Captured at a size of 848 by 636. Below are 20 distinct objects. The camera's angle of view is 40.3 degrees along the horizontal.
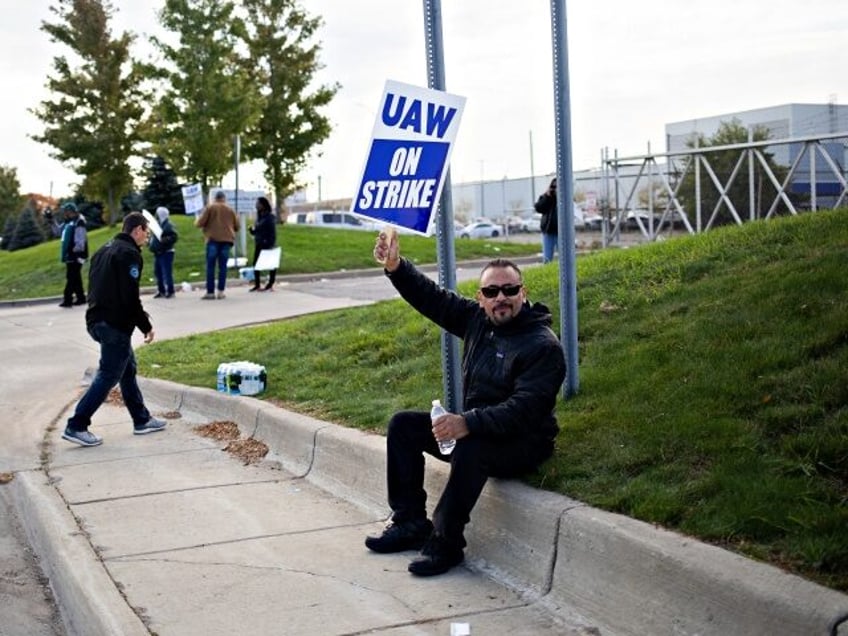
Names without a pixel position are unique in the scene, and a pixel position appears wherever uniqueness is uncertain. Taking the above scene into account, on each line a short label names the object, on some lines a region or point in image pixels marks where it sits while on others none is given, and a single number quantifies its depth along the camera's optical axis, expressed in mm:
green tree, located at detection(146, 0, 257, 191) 31188
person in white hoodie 20938
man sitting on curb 5523
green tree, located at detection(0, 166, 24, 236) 80688
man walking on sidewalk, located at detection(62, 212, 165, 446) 9273
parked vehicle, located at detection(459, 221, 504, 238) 53625
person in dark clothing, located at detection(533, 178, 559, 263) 17444
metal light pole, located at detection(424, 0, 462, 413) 7035
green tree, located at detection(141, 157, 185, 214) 49469
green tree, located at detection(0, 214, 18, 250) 62562
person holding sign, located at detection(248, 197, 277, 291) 21812
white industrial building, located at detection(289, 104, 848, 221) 18156
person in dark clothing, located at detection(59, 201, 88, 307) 20953
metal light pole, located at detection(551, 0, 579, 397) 7105
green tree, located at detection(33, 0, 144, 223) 39344
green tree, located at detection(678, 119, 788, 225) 19266
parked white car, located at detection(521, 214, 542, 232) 52406
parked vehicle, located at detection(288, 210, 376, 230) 59312
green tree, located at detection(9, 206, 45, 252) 59844
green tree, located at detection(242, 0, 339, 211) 41094
